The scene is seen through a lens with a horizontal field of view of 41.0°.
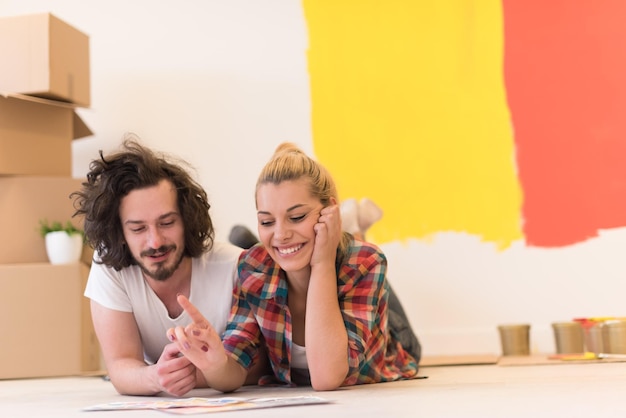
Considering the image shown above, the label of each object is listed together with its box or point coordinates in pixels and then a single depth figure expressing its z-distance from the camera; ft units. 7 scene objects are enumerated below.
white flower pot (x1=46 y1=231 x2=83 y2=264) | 9.16
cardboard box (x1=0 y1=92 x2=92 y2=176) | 9.28
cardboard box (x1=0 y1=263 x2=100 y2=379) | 8.86
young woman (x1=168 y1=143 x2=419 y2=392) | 5.47
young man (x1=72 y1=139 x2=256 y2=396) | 5.84
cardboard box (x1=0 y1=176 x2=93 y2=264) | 9.25
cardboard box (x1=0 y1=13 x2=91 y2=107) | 9.32
